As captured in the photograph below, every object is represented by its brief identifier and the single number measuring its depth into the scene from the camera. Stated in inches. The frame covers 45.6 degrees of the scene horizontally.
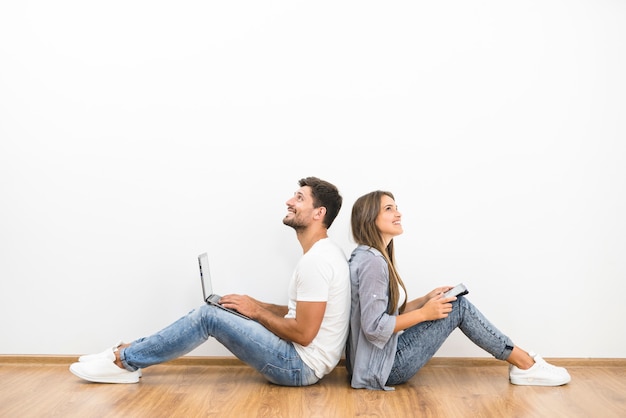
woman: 122.7
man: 122.6
